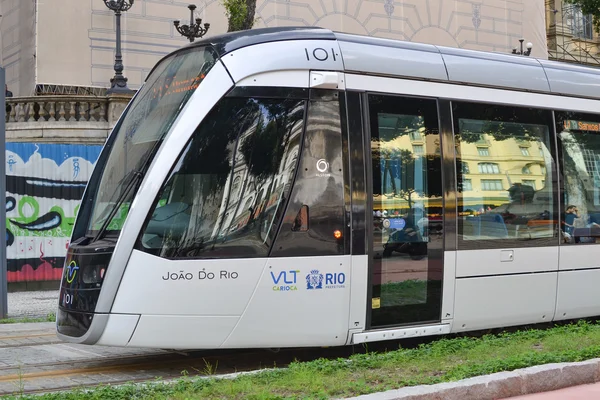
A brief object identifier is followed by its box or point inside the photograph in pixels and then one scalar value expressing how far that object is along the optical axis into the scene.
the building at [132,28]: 23.80
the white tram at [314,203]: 7.30
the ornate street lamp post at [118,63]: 21.05
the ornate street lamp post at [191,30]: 20.45
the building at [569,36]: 38.81
